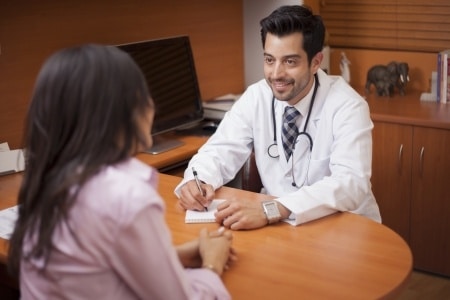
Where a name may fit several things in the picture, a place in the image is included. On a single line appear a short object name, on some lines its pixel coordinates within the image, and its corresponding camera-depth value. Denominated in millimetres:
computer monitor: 2832
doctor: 2111
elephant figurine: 3488
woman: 1151
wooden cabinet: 3051
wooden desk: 1545
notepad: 1957
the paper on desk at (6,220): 1911
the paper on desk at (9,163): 2480
